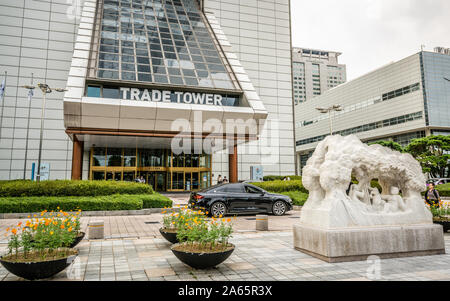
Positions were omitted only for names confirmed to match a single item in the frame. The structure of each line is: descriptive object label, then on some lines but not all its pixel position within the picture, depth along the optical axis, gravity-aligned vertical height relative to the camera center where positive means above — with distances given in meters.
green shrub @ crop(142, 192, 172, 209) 15.53 -0.93
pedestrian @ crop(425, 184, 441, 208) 13.55 -0.51
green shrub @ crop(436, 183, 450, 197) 25.36 -0.54
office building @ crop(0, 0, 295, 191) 22.02 +8.20
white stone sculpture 6.23 -0.06
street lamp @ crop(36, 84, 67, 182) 20.06 +6.77
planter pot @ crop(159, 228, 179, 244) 7.19 -1.27
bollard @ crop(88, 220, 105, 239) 8.43 -1.31
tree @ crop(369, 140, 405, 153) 49.94 +6.95
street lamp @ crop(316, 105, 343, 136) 27.35 +7.24
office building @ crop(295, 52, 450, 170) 58.19 +18.46
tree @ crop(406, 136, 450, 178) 41.62 +4.79
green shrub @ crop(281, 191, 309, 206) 17.38 -0.77
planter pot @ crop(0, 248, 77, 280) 4.46 -1.29
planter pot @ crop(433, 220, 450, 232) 8.92 -1.17
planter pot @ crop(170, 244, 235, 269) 5.11 -1.29
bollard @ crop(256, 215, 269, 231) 9.89 -1.33
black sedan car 12.98 -0.73
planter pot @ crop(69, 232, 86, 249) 6.82 -1.30
